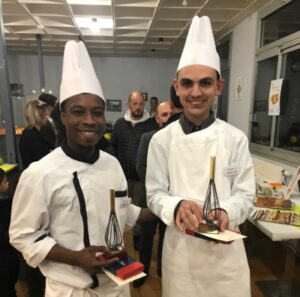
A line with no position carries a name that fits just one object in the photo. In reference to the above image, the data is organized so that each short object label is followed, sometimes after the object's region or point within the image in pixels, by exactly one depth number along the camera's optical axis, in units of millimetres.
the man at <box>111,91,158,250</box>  2473
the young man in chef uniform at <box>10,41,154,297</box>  818
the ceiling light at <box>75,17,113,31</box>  4246
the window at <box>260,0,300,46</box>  3057
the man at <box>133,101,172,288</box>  2139
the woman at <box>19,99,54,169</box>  2496
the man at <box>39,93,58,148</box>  2494
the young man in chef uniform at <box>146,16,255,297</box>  969
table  1530
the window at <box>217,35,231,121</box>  4863
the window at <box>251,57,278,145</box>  3541
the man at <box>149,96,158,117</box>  6707
